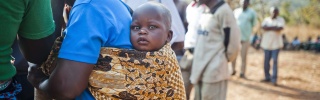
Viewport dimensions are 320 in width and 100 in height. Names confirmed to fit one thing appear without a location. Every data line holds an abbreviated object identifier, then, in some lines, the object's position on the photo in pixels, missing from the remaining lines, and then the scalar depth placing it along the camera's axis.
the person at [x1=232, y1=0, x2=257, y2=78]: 7.88
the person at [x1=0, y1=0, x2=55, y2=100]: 1.36
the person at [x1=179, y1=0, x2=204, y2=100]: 4.46
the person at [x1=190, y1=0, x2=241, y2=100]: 4.03
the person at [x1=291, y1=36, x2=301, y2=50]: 15.96
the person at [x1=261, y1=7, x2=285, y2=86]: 7.41
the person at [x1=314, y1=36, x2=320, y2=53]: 14.82
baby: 1.55
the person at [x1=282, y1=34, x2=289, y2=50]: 16.29
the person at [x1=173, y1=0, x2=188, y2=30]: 4.51
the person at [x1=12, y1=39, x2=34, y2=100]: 2.39
